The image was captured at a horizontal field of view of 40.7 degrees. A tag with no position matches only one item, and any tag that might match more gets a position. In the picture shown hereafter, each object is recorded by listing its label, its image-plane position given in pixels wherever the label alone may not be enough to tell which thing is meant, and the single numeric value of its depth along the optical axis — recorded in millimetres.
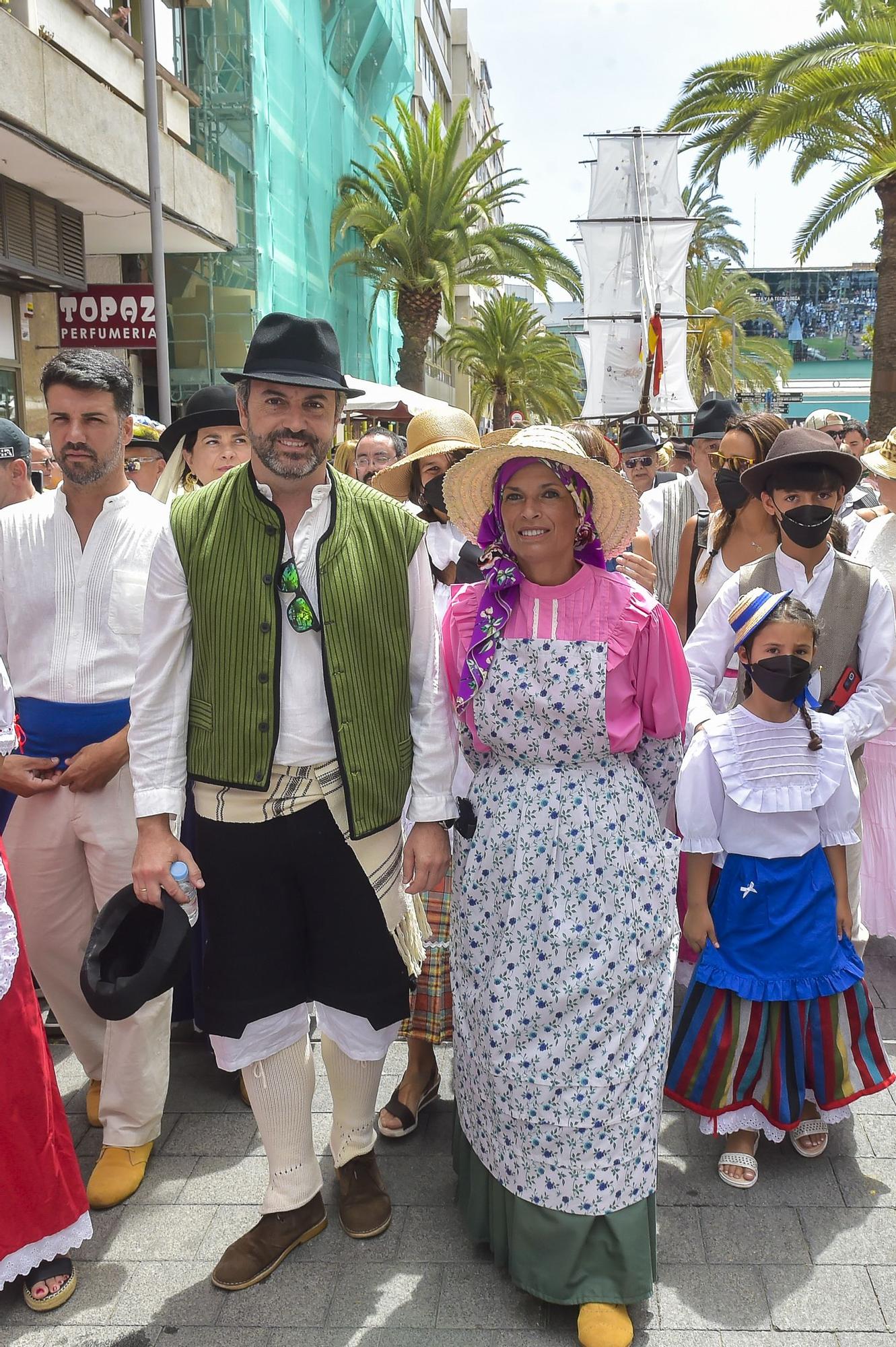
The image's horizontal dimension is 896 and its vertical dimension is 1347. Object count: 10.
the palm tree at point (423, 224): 24734
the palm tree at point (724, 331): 44369
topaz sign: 12906
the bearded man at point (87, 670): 3469
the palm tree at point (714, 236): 46000
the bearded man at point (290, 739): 2924
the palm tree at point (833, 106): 13844
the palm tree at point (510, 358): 40688
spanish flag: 37062
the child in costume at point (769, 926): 3436
